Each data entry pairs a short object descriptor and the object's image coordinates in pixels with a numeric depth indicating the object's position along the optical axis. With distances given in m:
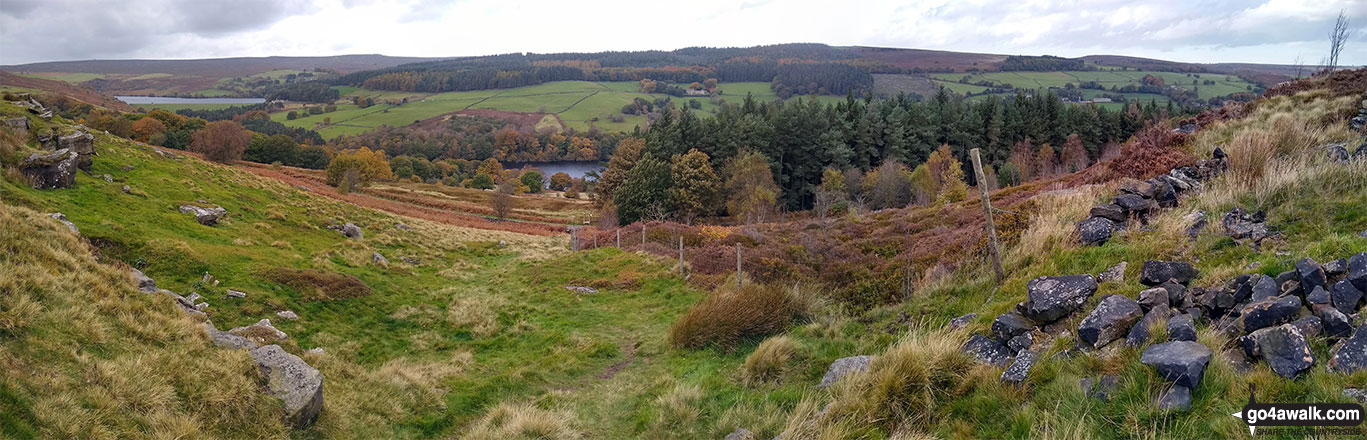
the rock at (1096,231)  8.73
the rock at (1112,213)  9.25
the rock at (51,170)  15.75
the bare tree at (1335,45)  44.12
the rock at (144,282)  10.14
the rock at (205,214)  18.36
